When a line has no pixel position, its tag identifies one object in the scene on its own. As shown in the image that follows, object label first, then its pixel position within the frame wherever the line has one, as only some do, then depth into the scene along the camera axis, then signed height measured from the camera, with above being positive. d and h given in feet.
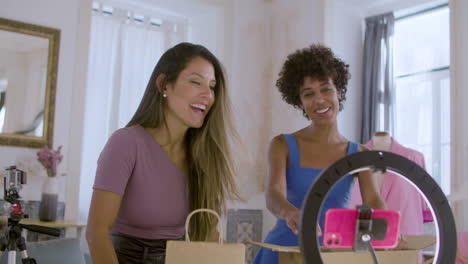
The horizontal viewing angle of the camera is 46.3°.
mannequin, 12.37 +1.26
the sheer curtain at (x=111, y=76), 16.21 +3.42
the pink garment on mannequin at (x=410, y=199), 11.03 -0.05
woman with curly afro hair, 4.79 +0.53
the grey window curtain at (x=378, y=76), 16.12 +3.53
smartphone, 1.95 -0.11
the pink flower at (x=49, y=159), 13.50 +0.63
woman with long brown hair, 3.94 +0.18
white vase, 13.05 -0.38
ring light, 1.90 +0.01
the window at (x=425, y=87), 15.02 +3.13
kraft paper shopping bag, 2.82 -0.32
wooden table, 12.55 -0.87
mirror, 13.98 +2.65
